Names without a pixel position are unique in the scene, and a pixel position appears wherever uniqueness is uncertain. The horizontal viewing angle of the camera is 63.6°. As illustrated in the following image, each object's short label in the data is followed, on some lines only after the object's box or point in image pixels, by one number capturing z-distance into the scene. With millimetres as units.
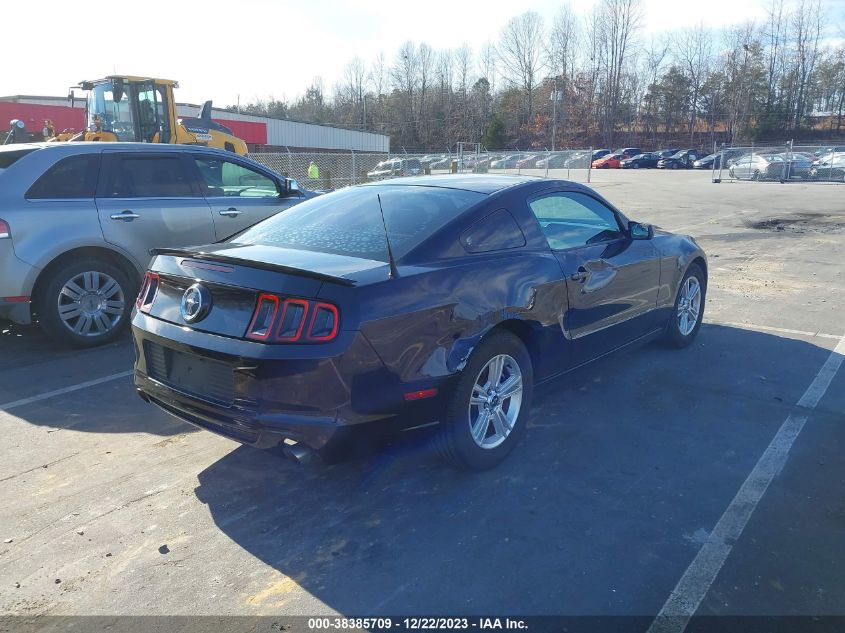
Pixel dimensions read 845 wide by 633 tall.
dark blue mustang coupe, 3139
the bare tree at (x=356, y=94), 98188
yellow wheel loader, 15625
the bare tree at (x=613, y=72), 85625
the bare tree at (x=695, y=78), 84938
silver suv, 5891
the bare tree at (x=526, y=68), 90750
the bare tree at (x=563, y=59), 89000
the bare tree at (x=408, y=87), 94375
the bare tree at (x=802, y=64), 80375
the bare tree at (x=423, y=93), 93688
